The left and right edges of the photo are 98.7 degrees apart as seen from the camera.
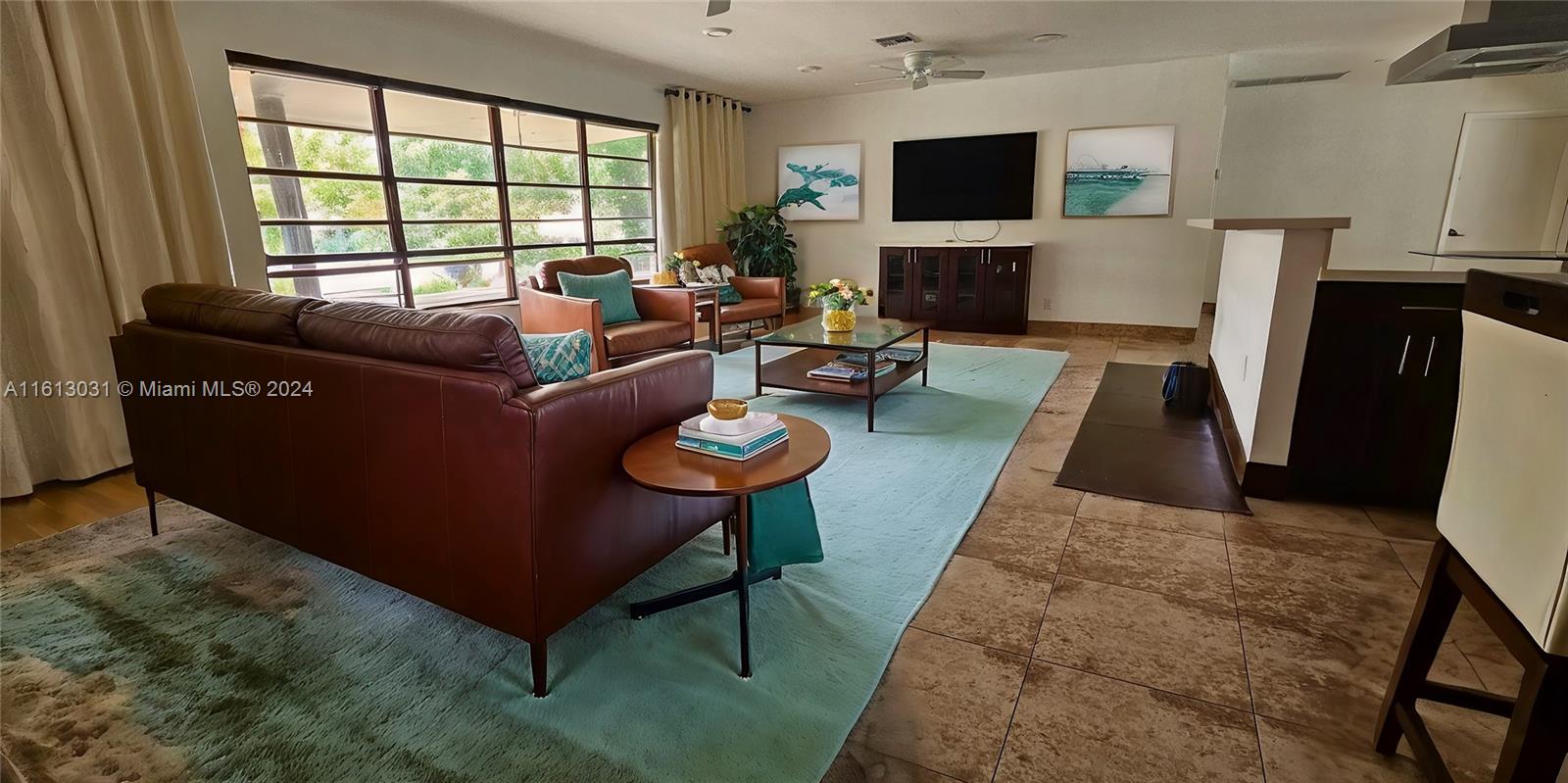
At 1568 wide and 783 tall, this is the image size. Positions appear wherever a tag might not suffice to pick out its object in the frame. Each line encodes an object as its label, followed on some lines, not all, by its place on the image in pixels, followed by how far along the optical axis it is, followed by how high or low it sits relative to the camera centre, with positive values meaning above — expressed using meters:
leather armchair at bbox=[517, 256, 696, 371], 4.18 -0.50
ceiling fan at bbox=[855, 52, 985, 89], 5.08 +1.28
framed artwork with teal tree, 7.20 +0.59
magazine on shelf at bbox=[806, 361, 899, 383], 3.79 -0.75
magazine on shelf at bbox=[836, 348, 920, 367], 4.14 -0.73
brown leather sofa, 1.49 -0.51
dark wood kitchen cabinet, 2.36 -0.57
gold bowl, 1.71 -0.43
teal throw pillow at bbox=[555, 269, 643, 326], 4.50 -0.34
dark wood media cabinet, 6.29 -0.46
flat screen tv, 6.37 +0.56
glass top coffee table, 3.66 -0.74
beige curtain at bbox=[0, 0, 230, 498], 2.75 +0.18
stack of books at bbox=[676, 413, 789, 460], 1.65 -0.49
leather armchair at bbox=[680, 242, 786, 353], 5.72 -0.52
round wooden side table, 1.49 -0.53
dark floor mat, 2.74 -1.00
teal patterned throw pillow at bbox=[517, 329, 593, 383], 1.75 -0.30
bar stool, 0.91 -0.39
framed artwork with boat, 5.85 +0.55
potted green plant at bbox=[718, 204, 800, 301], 7.18 -0.02
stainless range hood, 2.97 +0.83
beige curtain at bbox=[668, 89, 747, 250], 6.59 +0.76
